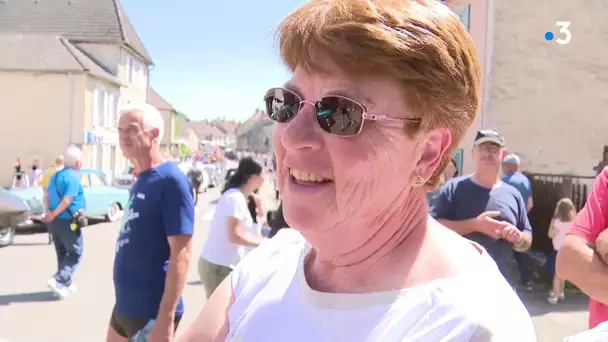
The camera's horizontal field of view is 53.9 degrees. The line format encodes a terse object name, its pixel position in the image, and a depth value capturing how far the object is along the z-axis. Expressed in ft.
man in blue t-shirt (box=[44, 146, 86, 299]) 26.68
